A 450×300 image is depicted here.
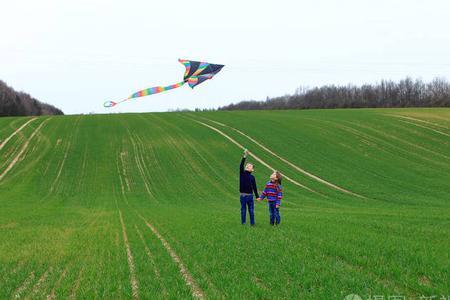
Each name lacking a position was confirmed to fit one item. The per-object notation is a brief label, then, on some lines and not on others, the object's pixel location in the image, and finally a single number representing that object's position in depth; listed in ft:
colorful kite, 55.31
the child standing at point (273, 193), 51.65
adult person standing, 51.67
